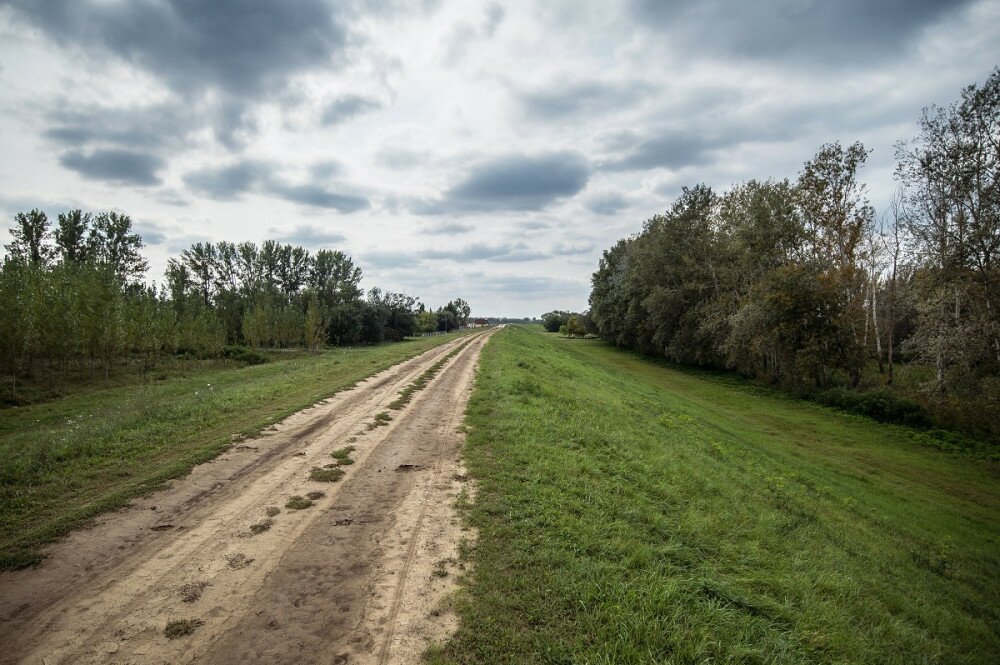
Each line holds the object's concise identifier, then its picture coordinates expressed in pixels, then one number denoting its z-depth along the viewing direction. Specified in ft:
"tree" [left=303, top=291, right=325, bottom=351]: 189.05
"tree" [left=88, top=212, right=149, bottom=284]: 212.43
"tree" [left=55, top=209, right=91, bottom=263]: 197.72
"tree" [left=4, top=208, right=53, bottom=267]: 180.14
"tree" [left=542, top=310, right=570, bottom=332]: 507.71
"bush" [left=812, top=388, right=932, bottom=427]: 74.45
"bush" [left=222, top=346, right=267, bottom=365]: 160.28
